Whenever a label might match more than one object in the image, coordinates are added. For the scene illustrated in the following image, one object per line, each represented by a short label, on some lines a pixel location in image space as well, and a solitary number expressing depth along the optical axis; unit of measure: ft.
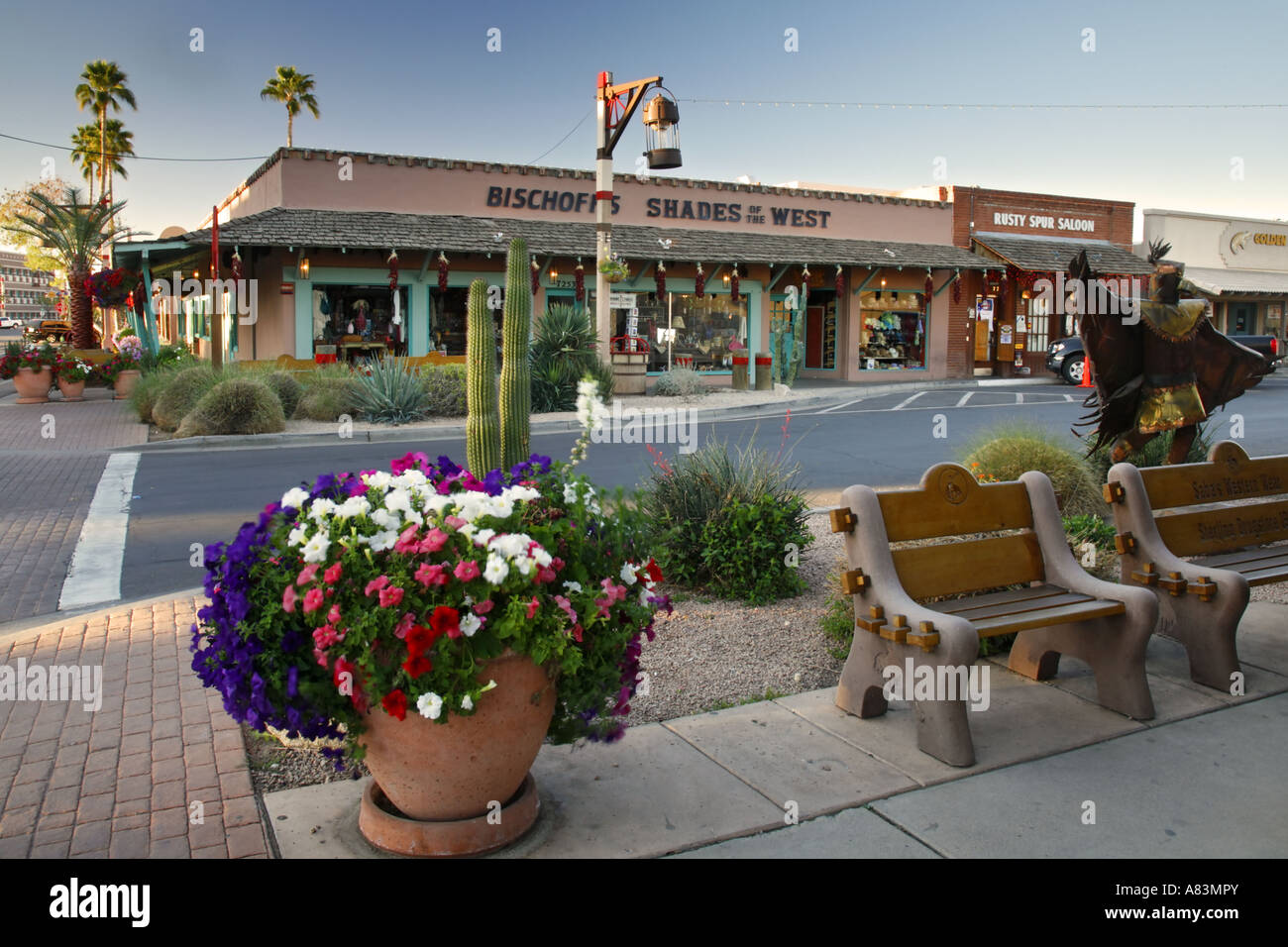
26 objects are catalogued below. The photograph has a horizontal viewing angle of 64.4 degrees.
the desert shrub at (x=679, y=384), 72.84
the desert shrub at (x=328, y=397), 56.03
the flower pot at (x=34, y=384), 67.67
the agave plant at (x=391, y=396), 55.77
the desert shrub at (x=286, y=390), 56.85
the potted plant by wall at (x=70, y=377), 69.43
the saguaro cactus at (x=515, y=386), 19.03
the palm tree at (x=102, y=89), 163.73
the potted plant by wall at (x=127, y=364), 71.64
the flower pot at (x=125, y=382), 71.51
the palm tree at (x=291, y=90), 162.30
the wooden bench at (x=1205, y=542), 15.98
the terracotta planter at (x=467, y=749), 10.19
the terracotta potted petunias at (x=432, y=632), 9.70
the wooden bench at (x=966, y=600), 13.23
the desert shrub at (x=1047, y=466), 24.73
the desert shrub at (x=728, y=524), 20.53
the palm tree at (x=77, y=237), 91.97
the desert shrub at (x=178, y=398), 51.57
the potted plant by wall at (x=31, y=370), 67.72
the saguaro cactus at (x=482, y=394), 17.98
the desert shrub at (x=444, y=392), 58.75
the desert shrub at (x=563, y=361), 63.36
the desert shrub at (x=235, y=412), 49.16
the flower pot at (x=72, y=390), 69.92
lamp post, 57.31
